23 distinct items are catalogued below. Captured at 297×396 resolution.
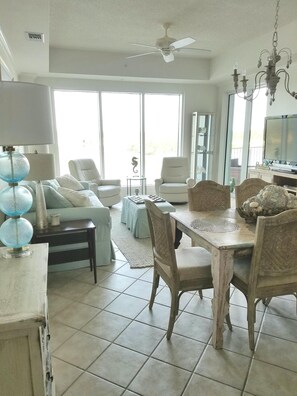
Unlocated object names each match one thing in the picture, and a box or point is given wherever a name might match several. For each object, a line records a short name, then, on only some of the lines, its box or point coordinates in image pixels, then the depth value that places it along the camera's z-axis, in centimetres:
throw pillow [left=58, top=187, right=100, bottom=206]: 327
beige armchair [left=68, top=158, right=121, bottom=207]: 552
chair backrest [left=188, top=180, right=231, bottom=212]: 283
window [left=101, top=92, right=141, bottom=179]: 657
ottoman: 406
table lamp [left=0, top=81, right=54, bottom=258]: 135
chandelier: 259
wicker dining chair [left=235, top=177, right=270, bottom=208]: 296
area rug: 338
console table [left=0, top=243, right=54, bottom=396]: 103
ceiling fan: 375
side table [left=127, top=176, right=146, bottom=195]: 658
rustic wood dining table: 188
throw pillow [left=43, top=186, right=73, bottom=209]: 313
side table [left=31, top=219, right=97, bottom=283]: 281
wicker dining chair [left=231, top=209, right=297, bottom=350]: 175
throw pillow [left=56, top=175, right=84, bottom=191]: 477
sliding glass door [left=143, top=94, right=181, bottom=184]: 680
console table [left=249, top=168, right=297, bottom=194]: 456
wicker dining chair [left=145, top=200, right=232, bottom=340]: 198
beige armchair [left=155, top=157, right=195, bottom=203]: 591
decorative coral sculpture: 214
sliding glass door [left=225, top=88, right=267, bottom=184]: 578
